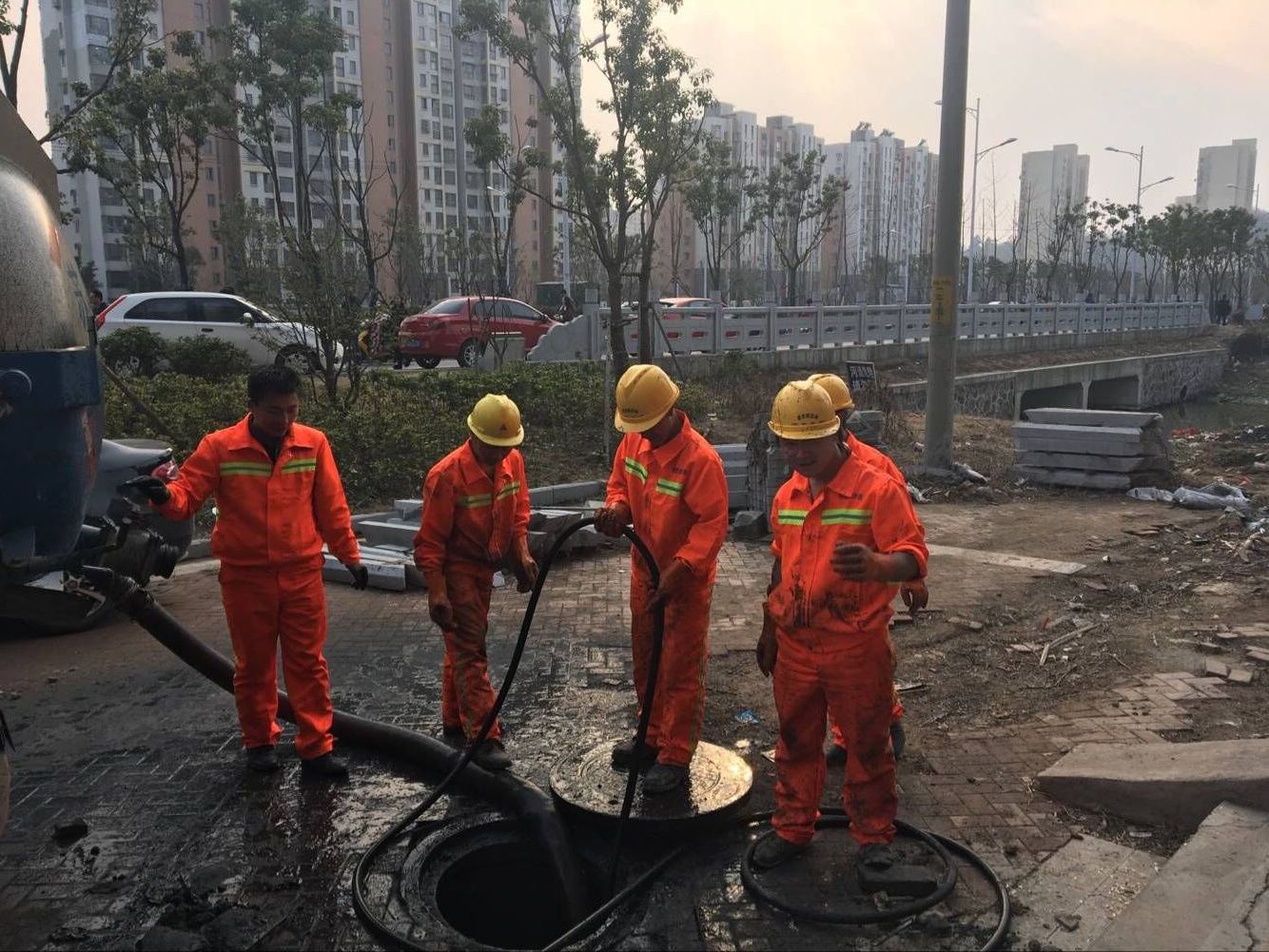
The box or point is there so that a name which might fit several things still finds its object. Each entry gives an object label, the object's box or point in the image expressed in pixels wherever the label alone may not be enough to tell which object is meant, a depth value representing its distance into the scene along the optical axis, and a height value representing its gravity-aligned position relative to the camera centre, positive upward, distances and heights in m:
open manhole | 3.82 -2.24
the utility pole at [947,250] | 10.52 +0.71
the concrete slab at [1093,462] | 10.70 -1.64
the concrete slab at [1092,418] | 10.91 -1.19
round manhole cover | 3.89 -1.95
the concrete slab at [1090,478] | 10.77 -1.82
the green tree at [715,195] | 31.36 +4.05
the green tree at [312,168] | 11.64 +3.83
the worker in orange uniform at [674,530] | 3.98 -0.87
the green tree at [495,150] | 17.11 +3.04
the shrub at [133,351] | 13.86 -0.43
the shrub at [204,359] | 13.93 -0.55
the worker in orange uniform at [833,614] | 3.31 -1.01
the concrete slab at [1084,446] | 10.66 -1.47
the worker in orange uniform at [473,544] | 4.37 -1.02
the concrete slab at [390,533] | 8.32 -1.81
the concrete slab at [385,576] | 7.41 -1.93
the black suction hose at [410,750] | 3.73 -1.94
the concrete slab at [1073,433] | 10.73 -1.32
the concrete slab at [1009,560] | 7.83 -2.00
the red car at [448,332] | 18.16 -0.26
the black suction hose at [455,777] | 3.36 -1.90
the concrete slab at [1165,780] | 3.76 -1.85
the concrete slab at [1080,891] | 3.19 -1.98
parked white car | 15.49 +0.05
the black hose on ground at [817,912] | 3.22 -1.96
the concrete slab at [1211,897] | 2.98 -1.87
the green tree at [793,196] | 35.09 +4.34
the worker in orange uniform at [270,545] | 4.21 -0.96
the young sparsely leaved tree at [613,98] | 13.13 +3.03
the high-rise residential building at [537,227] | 63.56 +6.55
